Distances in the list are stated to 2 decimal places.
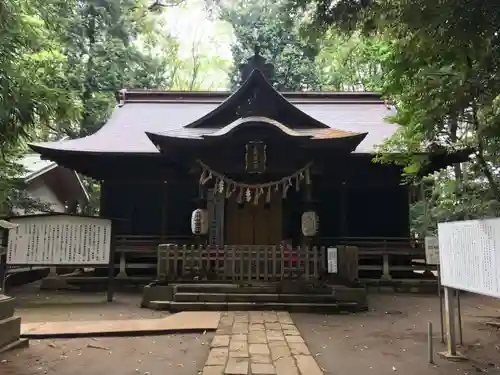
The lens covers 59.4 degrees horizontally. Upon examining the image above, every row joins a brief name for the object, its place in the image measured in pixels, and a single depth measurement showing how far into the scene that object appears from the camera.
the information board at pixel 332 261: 9.02
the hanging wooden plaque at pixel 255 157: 10.53
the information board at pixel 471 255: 4.31
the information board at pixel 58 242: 8.55
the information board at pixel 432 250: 6.75
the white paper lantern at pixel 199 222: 10.47
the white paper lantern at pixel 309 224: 10.18
